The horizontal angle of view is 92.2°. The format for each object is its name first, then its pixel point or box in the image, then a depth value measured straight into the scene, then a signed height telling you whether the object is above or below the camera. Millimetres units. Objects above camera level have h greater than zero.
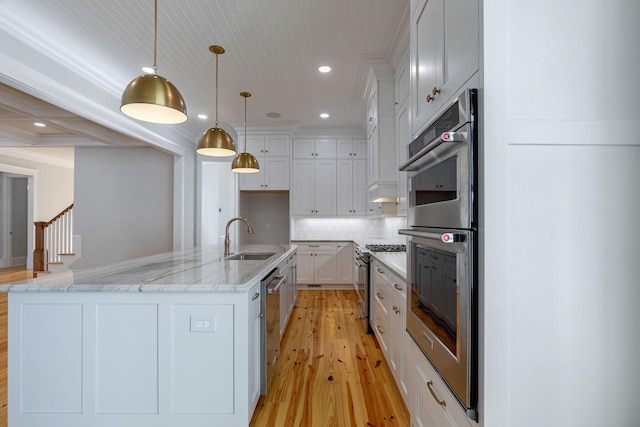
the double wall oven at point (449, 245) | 931 -103
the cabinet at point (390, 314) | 1966 -744
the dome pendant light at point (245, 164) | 3656 +615
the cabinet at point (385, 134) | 3467 +929
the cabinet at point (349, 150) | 5668 +1208
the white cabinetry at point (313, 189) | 5633 +483
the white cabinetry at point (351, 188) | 5625 +505
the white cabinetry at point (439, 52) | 977 +622
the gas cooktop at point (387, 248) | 3330 -368
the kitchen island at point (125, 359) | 1628 -767
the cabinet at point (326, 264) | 5312 -840
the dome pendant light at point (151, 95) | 1771 +704
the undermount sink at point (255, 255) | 3266 -428
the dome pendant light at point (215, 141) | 2863 +694
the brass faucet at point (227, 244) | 2995 -292
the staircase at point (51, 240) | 6230 -530
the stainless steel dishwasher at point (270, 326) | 2043 -790
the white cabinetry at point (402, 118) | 2949 +984
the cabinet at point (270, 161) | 5566 +983
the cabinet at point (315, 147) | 5676 +1263
